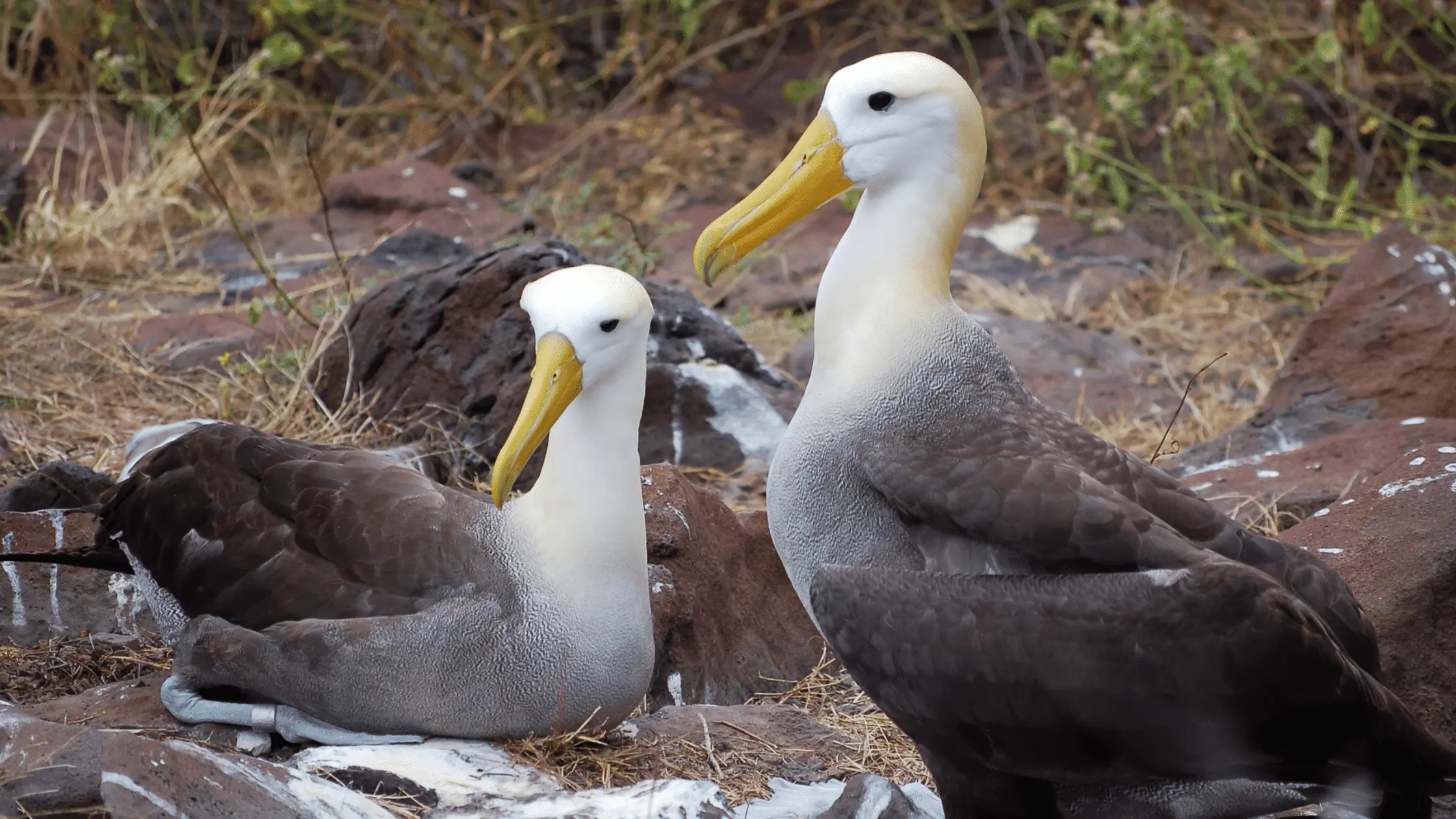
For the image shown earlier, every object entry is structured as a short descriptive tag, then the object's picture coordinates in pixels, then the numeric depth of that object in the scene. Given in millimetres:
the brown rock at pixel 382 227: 14492
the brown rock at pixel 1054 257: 15227
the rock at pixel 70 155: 15742
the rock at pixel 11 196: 14062
